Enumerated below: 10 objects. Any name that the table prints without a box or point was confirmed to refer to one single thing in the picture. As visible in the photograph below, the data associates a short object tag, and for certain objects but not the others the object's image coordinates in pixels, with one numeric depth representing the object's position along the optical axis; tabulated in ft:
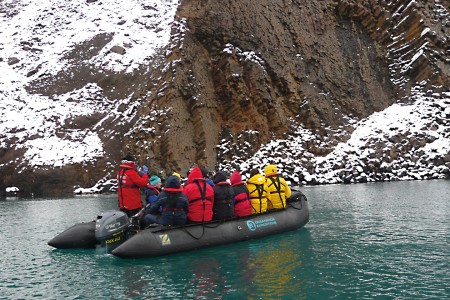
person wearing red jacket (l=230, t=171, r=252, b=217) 45.44
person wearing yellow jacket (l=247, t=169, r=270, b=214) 47.88
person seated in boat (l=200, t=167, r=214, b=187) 42.32
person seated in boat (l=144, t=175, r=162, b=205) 43.94
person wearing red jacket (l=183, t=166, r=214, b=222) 40.93
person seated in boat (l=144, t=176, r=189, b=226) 39.11
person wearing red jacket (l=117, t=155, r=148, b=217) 43.73
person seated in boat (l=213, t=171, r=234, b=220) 43.27
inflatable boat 37.22
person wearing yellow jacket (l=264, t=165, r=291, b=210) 49.44
